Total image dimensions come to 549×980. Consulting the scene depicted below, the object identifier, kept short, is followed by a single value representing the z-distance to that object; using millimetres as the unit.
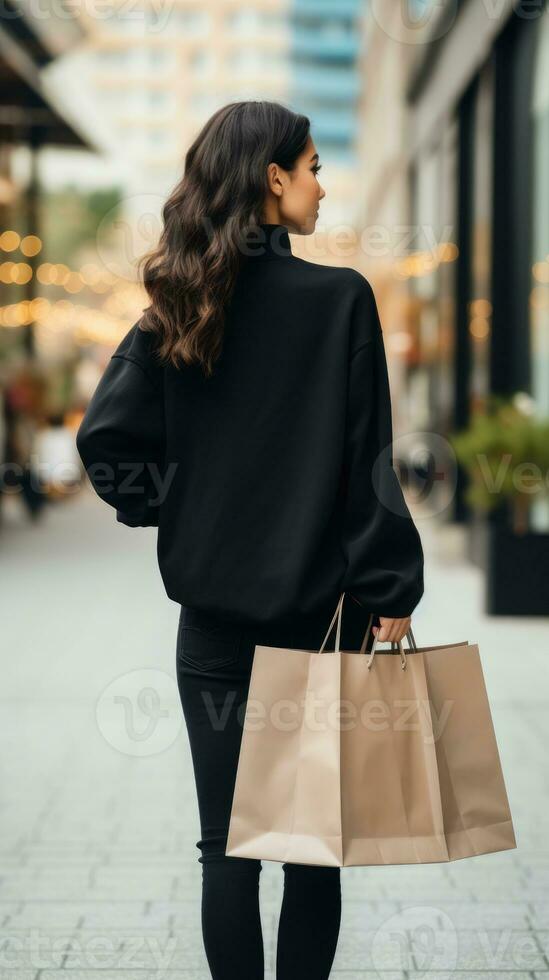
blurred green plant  8656
